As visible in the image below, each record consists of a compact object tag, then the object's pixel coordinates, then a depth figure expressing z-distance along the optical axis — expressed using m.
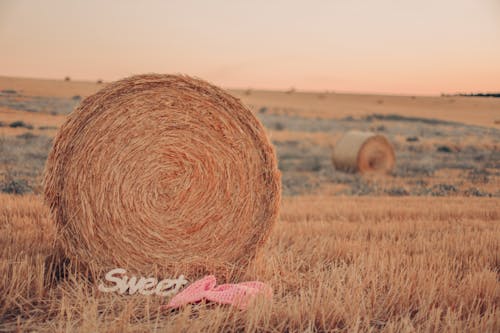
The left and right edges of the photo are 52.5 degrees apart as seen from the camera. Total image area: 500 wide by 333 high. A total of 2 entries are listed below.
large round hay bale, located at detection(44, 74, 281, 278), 4.56
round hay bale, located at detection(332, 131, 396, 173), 14.03
